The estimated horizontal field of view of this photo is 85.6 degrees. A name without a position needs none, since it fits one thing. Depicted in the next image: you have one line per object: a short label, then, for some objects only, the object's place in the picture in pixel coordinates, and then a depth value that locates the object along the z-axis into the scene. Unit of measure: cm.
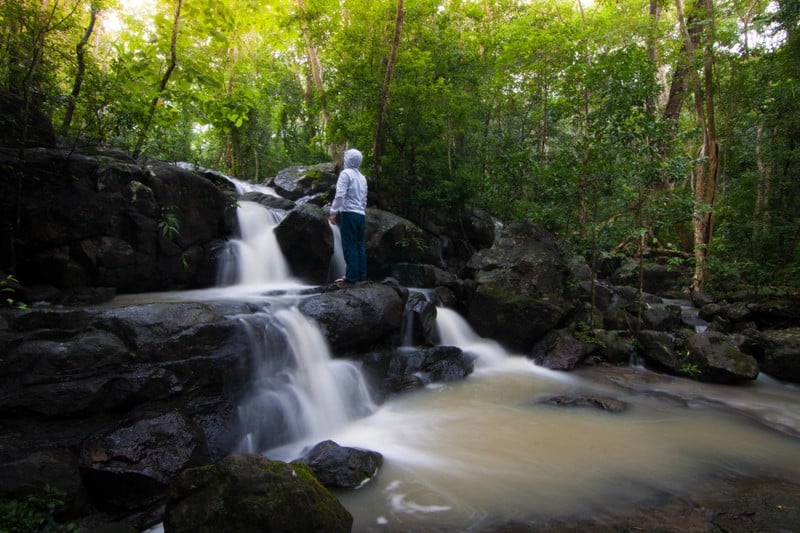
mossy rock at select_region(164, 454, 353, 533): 263
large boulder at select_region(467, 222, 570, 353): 827
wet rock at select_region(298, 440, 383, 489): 382
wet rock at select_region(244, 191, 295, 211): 1135
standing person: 707
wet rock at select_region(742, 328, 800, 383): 711
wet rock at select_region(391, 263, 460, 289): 976
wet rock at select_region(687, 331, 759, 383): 688
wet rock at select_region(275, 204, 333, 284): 860
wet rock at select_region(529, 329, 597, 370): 768
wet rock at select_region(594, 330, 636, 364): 794
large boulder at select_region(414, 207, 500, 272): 1264
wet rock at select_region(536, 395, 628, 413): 575
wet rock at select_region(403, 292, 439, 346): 770
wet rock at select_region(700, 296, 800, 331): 874
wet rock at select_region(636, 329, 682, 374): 741
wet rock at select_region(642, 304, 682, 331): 894
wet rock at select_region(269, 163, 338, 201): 1323
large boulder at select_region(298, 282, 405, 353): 624
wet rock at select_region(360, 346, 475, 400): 648
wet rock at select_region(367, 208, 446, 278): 983
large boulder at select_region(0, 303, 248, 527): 339
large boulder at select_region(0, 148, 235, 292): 602
